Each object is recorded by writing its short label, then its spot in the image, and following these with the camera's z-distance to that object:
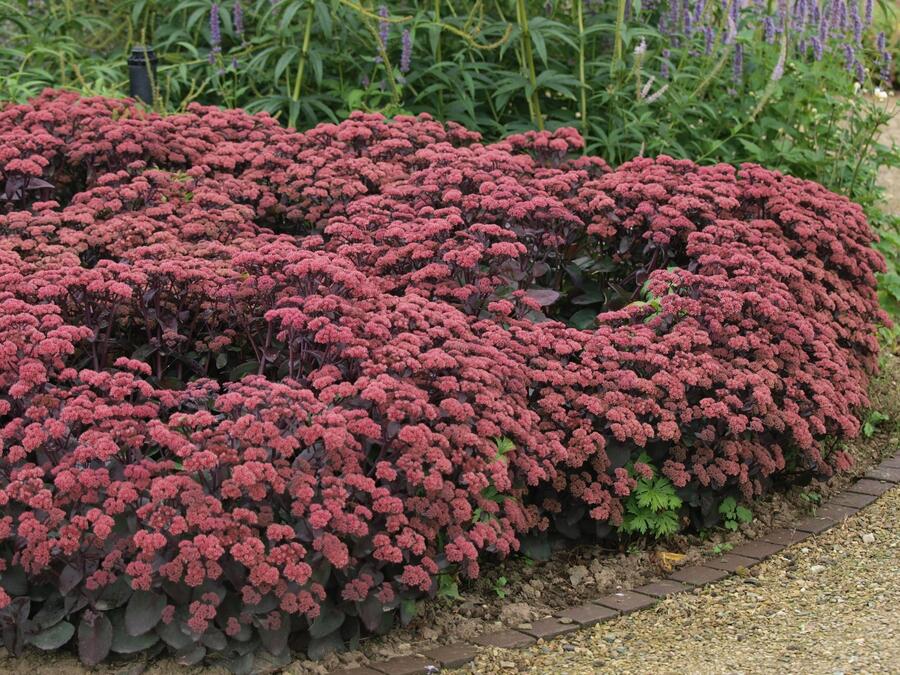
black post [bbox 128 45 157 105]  6.74
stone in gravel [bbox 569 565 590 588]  4.12
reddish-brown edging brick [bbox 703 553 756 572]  4.24
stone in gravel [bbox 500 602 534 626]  3.82
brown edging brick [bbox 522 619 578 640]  3.73
